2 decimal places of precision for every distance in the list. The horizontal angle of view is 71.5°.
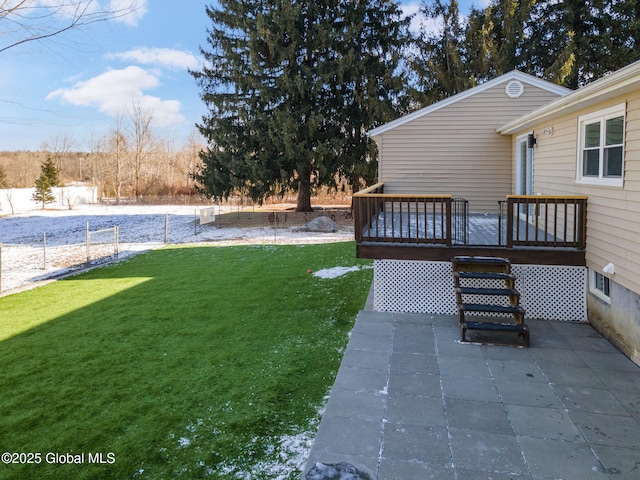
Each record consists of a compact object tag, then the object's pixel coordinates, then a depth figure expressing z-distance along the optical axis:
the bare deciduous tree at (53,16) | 4.93
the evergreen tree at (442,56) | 20.06
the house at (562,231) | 4.91
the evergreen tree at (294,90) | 20.41
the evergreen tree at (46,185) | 32.06
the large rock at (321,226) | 18.61
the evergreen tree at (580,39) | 17.39
